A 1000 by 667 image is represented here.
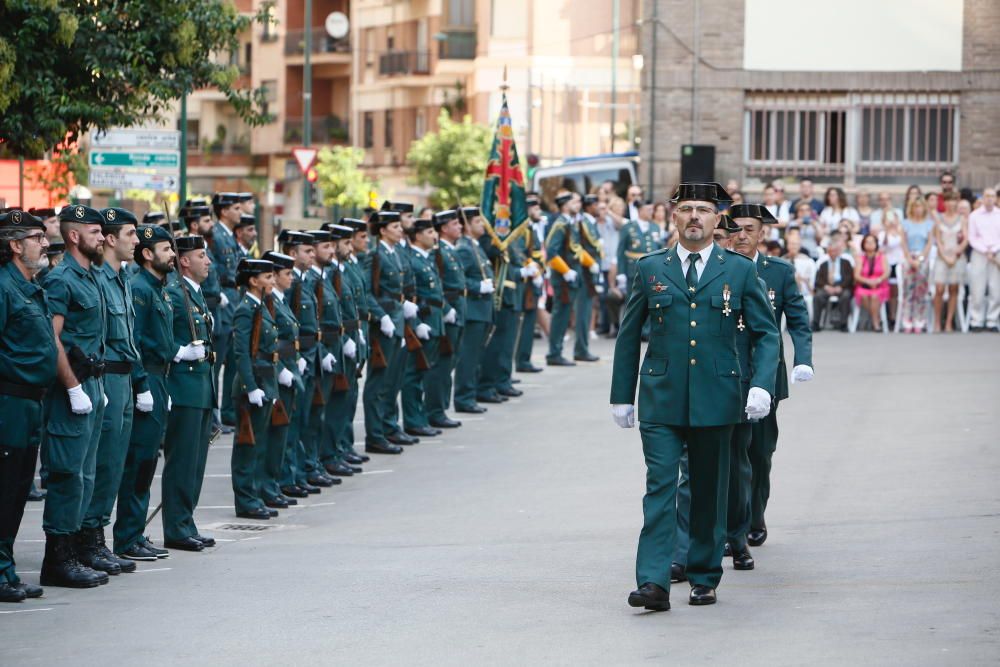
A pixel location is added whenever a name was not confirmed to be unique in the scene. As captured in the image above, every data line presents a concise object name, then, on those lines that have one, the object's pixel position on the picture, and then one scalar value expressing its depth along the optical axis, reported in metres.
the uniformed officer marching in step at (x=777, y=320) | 11.22
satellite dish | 68.25
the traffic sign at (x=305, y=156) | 37.41
